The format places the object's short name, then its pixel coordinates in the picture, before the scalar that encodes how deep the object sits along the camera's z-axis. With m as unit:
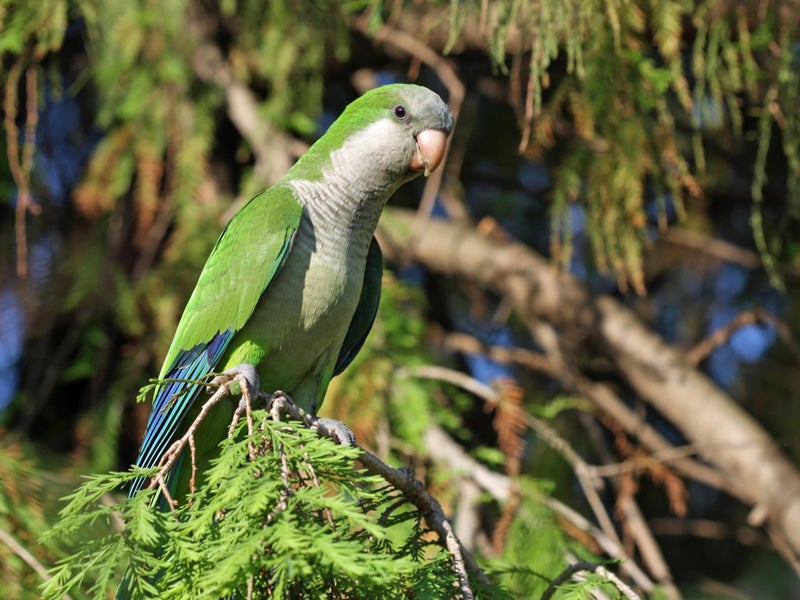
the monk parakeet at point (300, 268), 5.56
